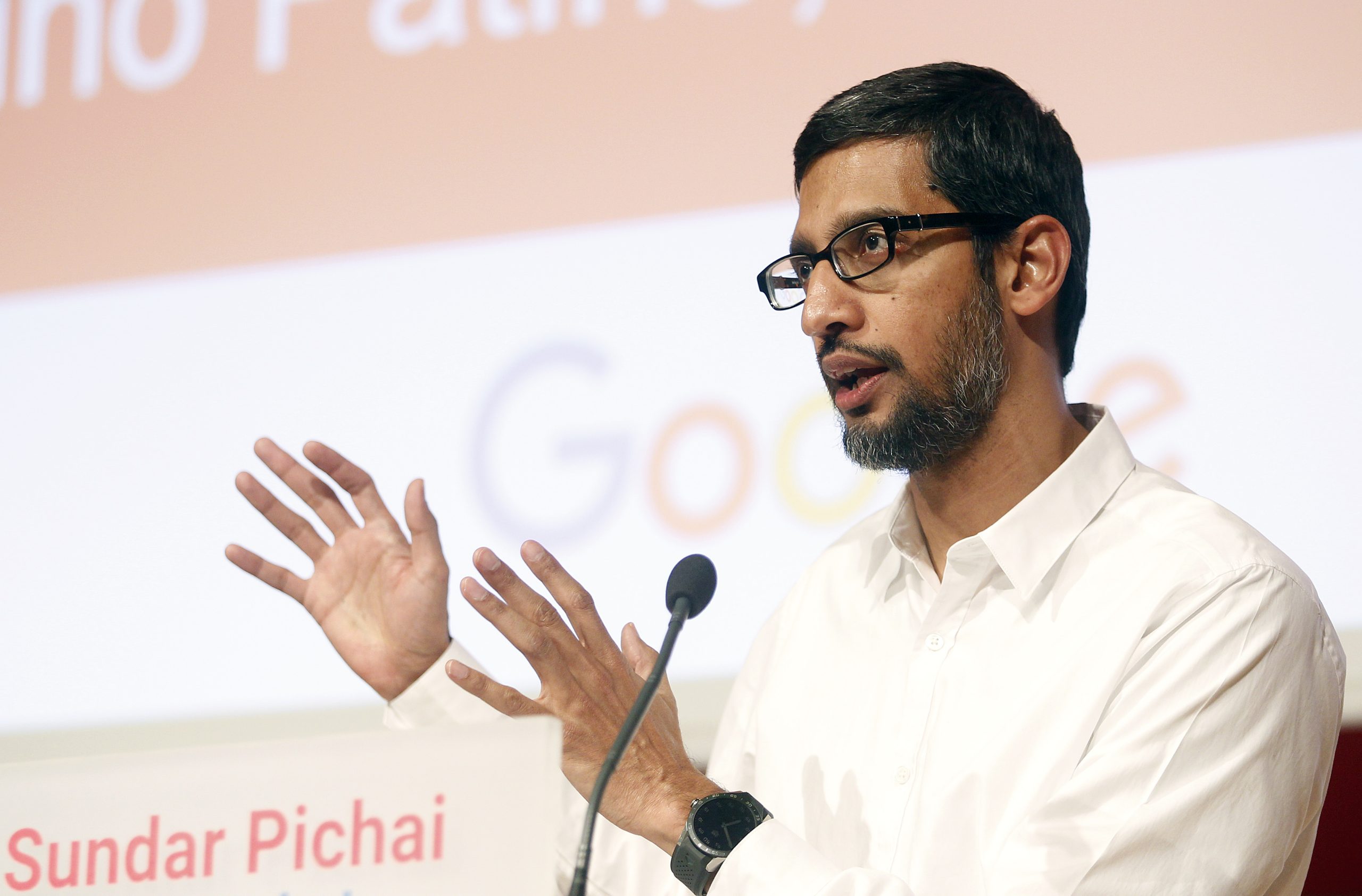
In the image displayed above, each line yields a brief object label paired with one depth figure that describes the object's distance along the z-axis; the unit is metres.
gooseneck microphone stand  3.17
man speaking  3.32
